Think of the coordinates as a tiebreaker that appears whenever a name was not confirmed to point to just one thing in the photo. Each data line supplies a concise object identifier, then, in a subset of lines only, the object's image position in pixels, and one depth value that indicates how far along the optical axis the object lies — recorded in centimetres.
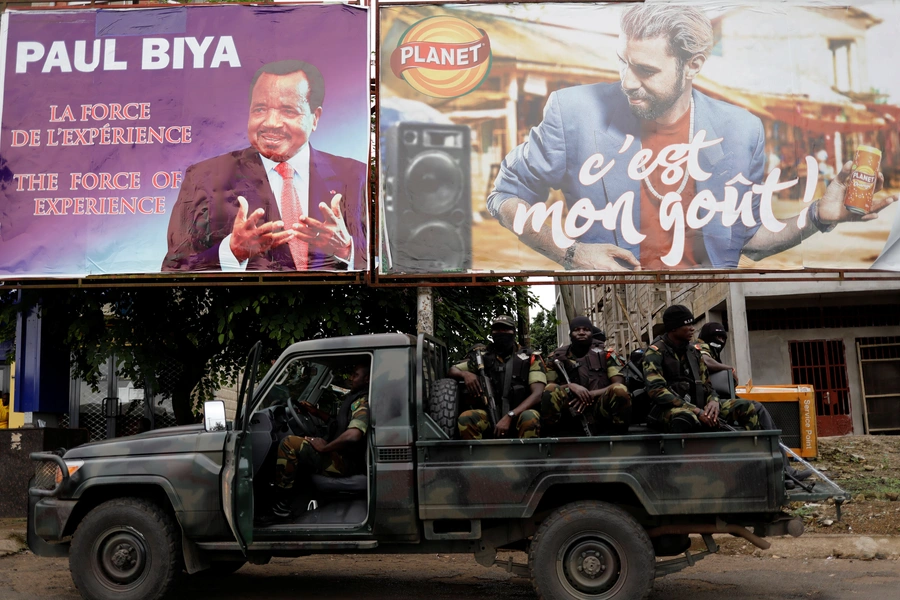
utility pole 977
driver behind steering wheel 607
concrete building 1702
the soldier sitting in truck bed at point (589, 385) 609
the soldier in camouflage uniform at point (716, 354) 599
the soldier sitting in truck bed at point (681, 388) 596
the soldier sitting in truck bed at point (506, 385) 608
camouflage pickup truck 570
